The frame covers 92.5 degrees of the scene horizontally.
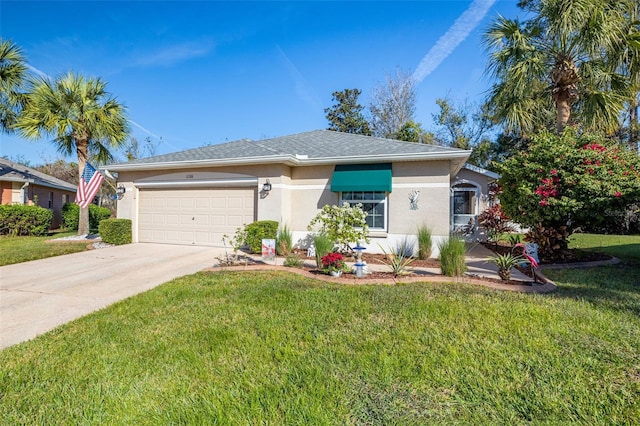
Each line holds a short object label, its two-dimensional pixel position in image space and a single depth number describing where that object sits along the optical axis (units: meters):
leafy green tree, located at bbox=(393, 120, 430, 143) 26.57
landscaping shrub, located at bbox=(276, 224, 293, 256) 10.96
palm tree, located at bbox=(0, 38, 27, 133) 17.09
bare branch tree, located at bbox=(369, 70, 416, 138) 29.55
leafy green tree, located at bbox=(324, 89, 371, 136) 33.38
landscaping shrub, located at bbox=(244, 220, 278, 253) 11.04
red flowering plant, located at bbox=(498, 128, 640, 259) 8.48
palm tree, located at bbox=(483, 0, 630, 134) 10.42
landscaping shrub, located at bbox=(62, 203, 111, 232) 21.33
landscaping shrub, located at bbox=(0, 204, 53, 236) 16.28
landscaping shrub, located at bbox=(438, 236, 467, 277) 7.37
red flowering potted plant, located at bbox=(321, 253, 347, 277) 7.58
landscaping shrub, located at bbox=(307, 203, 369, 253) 9.12
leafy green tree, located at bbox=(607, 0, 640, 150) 10.70
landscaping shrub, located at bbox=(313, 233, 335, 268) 8.30
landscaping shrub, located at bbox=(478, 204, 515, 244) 15.16
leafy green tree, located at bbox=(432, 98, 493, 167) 30.68
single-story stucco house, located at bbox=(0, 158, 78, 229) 19.25
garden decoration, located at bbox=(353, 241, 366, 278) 7.50
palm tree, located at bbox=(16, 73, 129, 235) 14.47
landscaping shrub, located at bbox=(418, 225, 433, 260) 10.54
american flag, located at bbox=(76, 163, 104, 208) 13.92
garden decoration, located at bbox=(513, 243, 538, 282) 7.24
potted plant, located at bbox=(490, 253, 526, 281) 7.23
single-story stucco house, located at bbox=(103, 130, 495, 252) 11.02
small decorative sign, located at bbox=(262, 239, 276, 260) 9.03
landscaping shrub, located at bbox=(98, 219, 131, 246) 13.27
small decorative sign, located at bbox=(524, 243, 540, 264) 7.47
